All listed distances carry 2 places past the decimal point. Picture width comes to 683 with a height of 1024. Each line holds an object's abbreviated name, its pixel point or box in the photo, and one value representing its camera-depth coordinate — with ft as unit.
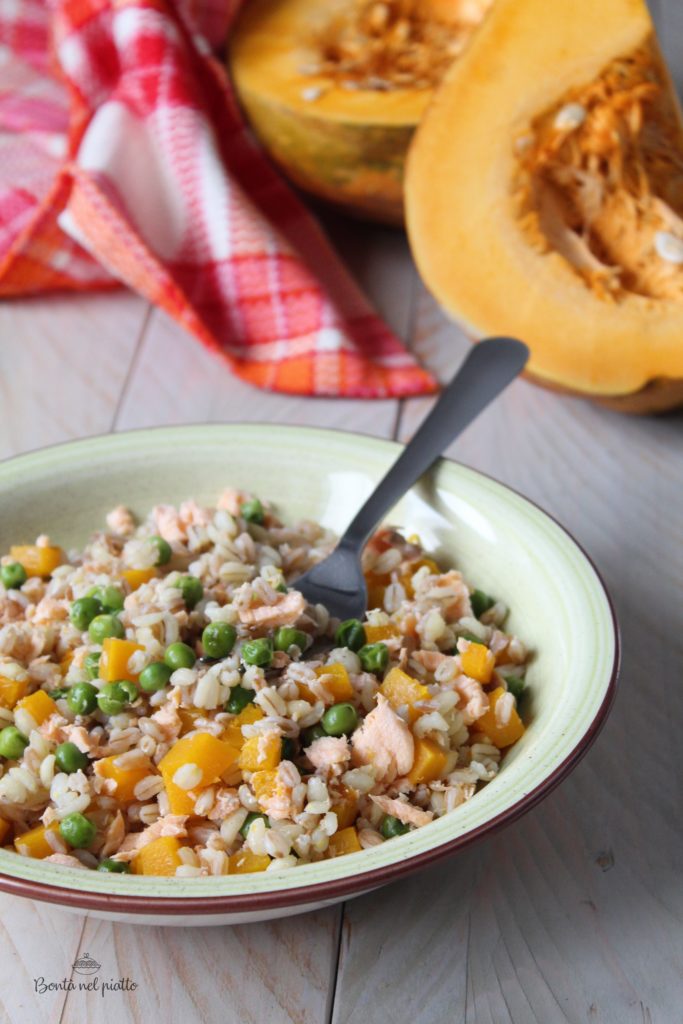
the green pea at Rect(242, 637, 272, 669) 1.75
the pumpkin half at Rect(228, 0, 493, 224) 2.55
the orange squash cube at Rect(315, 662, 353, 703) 1.75
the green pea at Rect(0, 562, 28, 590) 1.93
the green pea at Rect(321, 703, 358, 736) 1.73
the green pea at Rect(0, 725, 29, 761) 1.74
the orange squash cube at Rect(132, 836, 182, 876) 1.65
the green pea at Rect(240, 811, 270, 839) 1.68
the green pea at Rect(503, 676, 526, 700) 1.81
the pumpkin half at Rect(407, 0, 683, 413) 2.26
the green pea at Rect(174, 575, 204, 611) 1.86
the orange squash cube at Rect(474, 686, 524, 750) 1.75
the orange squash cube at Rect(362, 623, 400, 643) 1.83
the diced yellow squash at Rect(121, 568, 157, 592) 1.90
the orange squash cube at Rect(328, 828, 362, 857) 1.67
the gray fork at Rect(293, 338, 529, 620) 1.91
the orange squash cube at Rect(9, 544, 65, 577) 1.96
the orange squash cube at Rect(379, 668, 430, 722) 1.76
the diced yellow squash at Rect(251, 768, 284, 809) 1.68
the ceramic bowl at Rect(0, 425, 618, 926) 1.55
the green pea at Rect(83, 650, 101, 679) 1.79
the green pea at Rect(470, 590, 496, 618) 1.90
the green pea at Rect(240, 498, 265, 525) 2.00
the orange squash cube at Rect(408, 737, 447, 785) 1.70
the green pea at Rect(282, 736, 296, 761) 1.72
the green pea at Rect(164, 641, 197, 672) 1.78
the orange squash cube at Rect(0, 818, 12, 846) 1.69
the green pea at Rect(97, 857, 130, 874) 1.65
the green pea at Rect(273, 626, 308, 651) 1.80
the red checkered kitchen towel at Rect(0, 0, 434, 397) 2.51
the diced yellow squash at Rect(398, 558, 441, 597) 1.92
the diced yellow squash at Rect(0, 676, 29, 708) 1.78
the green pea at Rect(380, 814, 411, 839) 1.68
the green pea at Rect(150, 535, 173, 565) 1.93
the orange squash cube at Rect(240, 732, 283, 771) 1.69
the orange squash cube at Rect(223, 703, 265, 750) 1.72
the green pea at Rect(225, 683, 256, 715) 1.74
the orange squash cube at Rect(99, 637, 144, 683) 1.77
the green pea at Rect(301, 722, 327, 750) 1.74
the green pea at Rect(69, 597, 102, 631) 1.84
